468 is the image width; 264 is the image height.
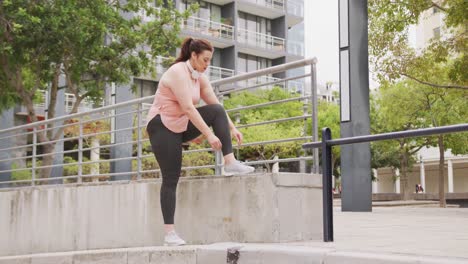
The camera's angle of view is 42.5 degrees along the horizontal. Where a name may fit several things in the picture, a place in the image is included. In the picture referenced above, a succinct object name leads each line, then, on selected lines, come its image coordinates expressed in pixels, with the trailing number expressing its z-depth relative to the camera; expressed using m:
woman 5.37
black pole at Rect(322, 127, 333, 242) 5.08
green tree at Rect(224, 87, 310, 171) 34.81
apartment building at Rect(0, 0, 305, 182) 38.84
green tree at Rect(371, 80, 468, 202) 24.34
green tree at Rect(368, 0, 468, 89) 14.34
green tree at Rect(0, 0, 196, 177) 13.30
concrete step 4.04
